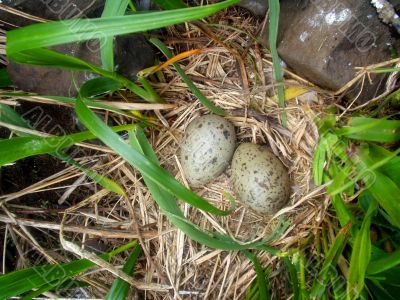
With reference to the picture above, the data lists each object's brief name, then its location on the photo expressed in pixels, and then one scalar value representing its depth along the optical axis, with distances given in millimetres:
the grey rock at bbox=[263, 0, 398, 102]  238
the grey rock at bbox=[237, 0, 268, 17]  262
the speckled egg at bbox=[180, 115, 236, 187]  259
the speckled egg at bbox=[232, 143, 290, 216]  251
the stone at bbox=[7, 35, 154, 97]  258
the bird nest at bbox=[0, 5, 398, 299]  263
